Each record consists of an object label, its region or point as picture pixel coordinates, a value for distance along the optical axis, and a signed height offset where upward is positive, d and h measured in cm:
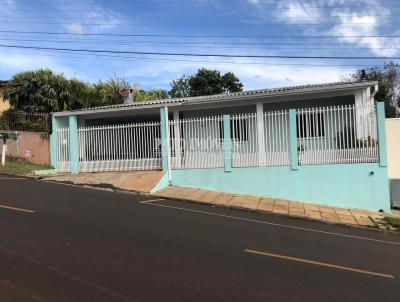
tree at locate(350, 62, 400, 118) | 3837 +657
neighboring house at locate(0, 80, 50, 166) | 1998 +144
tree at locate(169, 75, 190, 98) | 4904 +805
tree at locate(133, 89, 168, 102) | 2998 +478
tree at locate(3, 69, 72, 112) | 2317 +383
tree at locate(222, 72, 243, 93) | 4491 +771
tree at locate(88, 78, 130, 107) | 2658 +427
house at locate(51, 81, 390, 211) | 1495 +60
